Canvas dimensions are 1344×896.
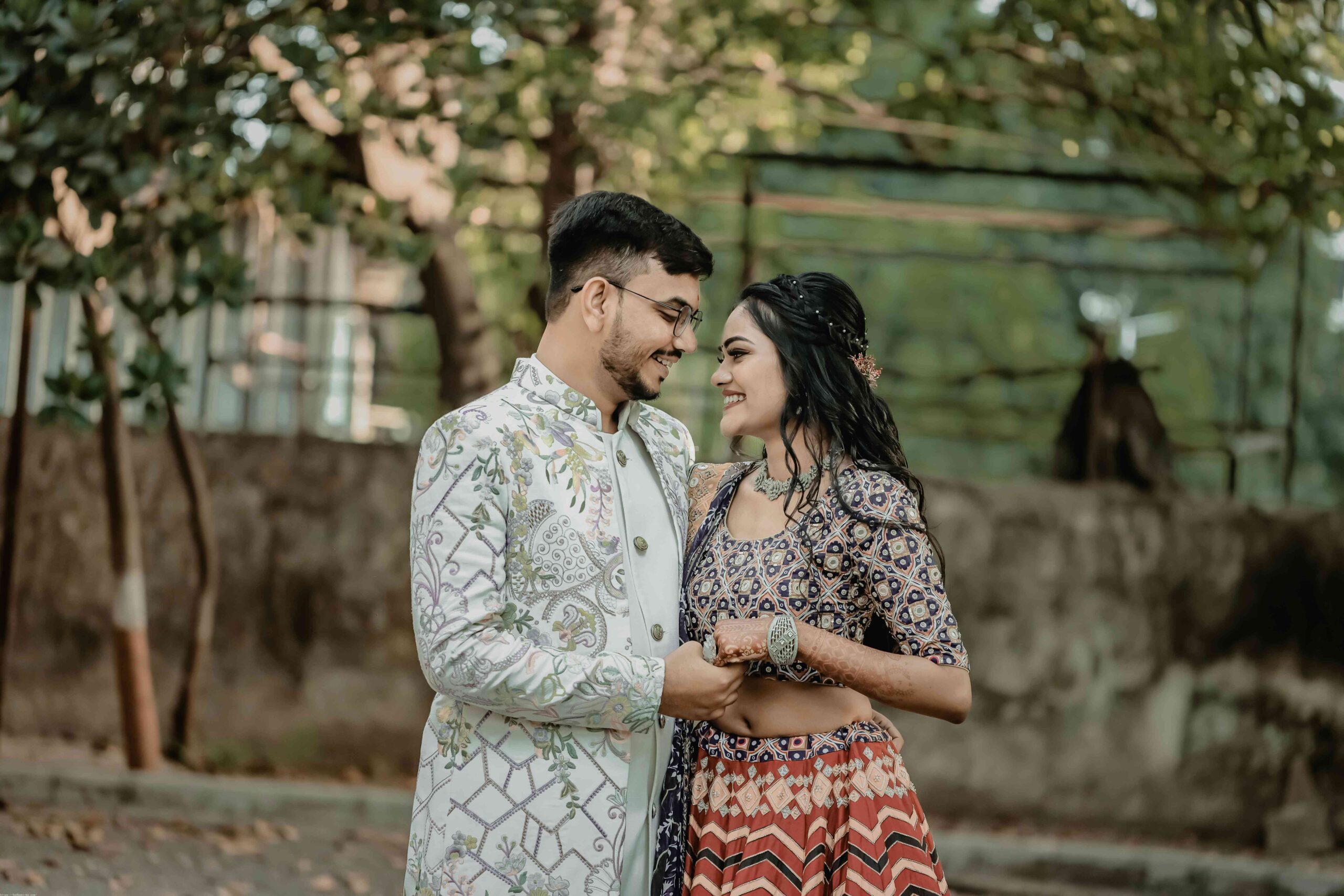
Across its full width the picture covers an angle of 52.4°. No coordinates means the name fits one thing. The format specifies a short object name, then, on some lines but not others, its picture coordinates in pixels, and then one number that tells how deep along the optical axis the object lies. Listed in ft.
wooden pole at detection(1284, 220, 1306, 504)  23.70
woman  8.14
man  7.85
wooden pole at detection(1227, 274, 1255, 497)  24.30
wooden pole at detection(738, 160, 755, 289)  24.31
